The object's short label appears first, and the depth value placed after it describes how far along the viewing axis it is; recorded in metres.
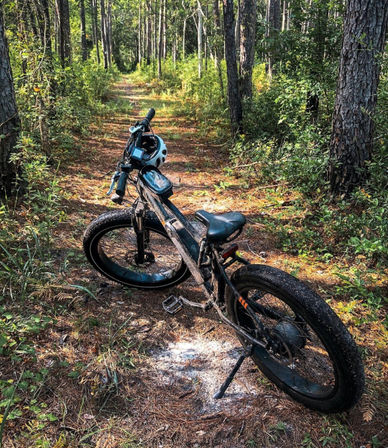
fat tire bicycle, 1.90
